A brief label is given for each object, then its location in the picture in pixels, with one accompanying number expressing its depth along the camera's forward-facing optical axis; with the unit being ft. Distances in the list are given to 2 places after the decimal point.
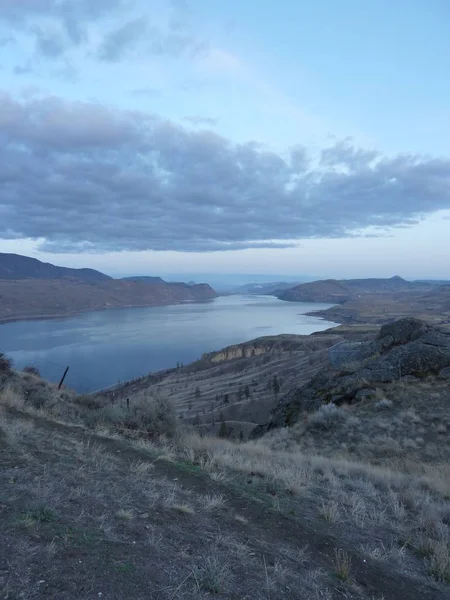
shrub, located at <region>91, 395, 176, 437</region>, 36.88
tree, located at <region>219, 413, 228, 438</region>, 72.96
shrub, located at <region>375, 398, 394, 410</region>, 44.96
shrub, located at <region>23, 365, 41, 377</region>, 82.69
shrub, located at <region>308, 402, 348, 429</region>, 43.16
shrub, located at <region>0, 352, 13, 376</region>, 50.48
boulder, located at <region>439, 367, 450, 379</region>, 49.78
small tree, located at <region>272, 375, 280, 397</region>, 136.91
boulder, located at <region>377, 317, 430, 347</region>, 60.34
